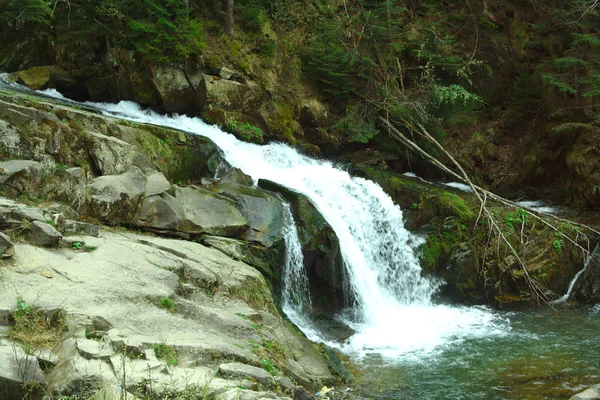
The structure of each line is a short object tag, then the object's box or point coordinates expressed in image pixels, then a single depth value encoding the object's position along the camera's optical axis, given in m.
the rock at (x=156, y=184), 8.60
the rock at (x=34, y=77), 13.80
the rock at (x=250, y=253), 8.51
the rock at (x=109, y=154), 8.65
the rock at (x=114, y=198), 7.82
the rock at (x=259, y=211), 9.33
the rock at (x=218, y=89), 12.87
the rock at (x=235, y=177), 10.33
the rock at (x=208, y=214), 8.70
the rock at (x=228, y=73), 13.42
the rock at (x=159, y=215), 8.24
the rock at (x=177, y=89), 12.70
